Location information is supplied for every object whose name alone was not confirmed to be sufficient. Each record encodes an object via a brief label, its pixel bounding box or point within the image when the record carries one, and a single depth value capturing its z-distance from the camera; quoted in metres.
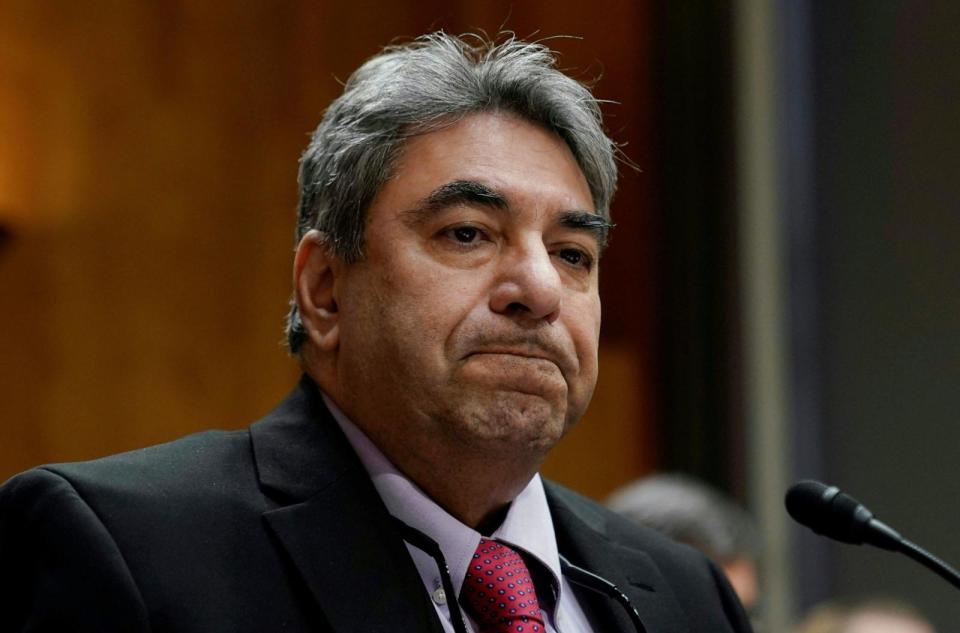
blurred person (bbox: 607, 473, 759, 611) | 3.72
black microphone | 3.06
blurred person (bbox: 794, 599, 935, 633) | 3.73
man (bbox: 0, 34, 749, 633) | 3.00
